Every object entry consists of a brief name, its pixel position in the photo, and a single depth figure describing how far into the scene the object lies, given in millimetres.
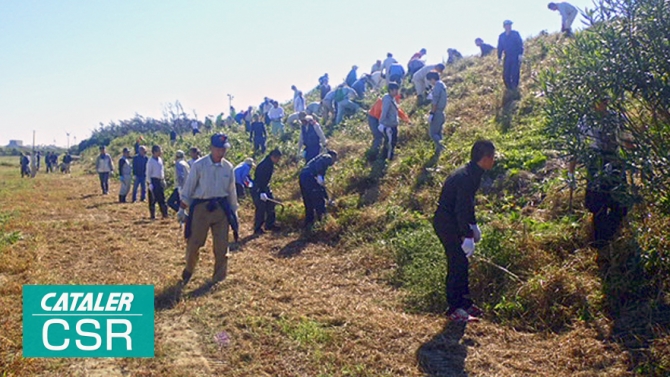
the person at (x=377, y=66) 25250
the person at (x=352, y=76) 22812
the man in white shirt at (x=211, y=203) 7066
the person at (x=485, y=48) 21928
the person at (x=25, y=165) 29797
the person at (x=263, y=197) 10789
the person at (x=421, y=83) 15827
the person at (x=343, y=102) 19000
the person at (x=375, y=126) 12982
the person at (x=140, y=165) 15016
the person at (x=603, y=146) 5016
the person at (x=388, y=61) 21609
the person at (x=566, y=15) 16875
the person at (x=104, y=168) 18484
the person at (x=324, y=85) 23000
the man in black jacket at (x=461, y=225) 5422
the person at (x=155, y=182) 13008
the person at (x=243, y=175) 10656
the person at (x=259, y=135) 19344
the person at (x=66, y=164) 32169
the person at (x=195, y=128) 31406
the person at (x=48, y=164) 36188
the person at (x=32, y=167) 30045
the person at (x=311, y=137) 12695
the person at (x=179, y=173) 11445
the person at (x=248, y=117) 25586
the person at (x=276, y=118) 21344
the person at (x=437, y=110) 11430
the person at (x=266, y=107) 24561
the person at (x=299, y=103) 21734
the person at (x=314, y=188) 10273
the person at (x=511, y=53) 13484
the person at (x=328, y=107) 20047
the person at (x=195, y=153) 10773
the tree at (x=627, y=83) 4637
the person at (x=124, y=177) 16312
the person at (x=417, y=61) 19922
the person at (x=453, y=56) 22781
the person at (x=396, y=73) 18297
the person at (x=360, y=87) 21023
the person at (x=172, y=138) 31781
